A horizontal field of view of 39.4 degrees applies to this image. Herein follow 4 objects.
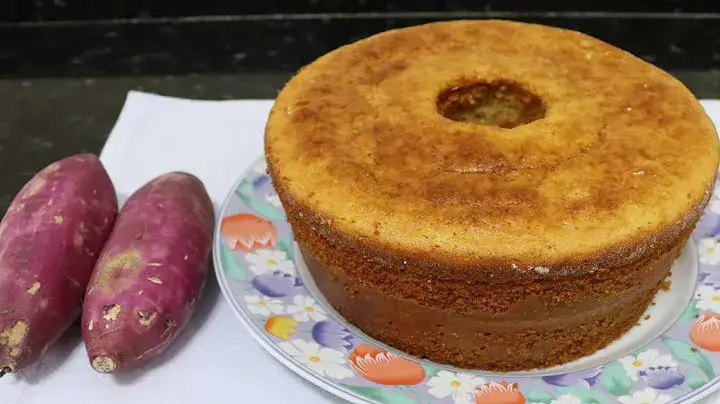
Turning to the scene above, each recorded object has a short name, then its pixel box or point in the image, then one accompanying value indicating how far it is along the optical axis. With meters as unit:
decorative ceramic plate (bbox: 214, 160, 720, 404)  0.50
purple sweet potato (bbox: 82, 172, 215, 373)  0.52
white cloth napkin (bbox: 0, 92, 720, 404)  0.52
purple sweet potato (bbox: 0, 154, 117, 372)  0.52
